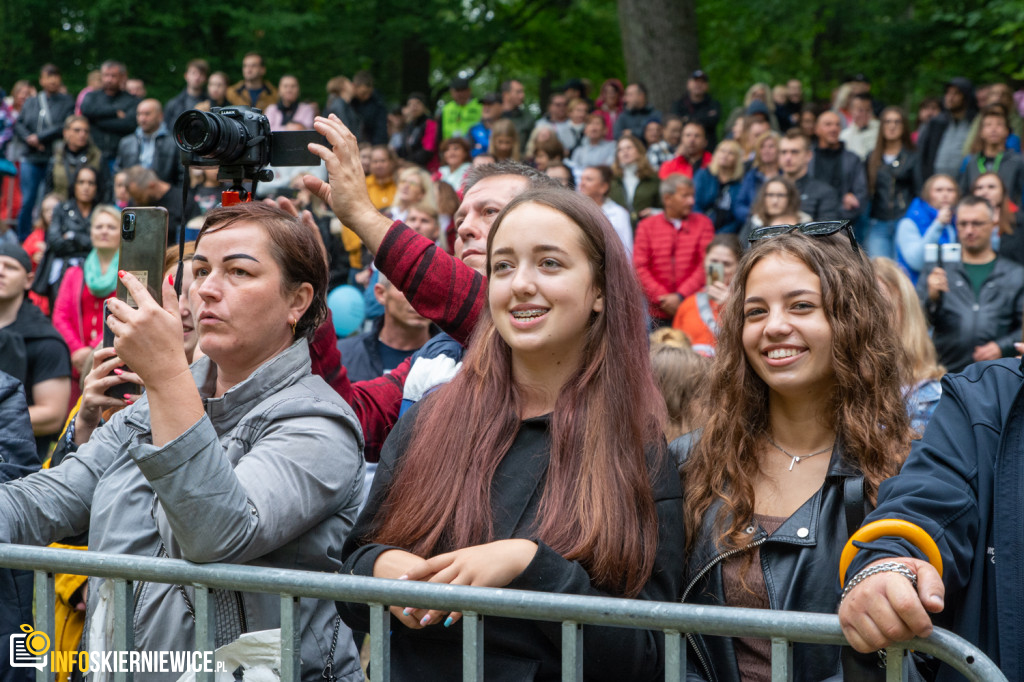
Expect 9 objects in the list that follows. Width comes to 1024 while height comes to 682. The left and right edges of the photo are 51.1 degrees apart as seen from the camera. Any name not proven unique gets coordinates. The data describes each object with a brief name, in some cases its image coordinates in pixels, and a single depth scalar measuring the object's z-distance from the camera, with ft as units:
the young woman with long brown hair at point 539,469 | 7.25
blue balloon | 22.44
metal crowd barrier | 6.14
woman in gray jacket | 7.29
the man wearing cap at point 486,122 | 42.28
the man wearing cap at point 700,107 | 41.65
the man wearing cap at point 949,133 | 33.60
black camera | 9.30
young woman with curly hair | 7.90
